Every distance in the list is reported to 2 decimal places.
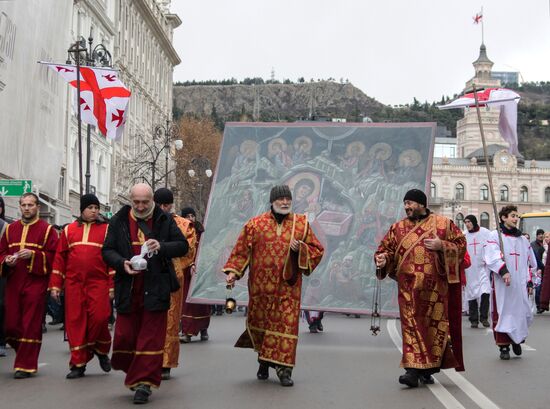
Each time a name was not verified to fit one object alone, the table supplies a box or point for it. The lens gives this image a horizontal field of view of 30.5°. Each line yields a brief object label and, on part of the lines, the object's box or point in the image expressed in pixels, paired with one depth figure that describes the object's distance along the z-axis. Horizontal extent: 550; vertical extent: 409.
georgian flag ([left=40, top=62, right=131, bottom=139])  23.97
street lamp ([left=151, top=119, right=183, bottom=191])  41.55
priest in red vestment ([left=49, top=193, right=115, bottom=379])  10.30
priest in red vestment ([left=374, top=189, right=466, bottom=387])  9.64
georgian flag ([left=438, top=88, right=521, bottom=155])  15.66
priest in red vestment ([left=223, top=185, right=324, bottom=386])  10.07
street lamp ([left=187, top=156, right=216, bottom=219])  62.16
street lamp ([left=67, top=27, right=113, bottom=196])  22.10
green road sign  18.52
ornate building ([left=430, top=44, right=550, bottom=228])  127.06
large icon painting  15.03
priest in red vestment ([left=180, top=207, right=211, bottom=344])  14.57
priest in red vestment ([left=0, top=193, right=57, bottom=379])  10.39
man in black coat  8.59
